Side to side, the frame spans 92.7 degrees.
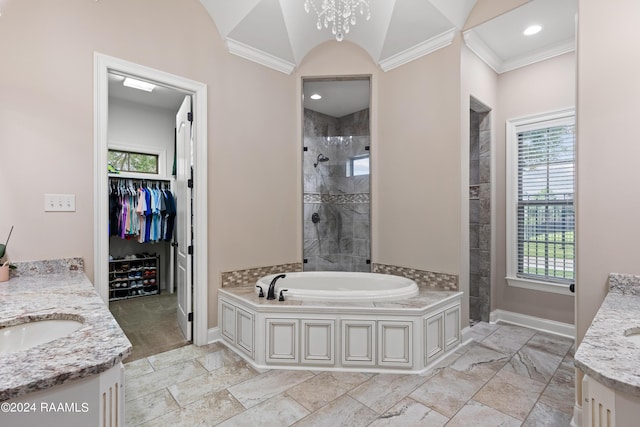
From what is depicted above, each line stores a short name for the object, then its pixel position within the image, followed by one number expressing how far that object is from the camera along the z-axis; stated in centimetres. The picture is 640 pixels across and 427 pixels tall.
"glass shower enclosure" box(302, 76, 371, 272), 365
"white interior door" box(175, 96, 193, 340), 289
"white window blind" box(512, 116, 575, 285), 308
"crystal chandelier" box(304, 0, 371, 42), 222
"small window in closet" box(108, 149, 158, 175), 454
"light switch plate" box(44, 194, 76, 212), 208
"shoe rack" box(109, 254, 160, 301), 434
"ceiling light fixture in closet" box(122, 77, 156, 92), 377
